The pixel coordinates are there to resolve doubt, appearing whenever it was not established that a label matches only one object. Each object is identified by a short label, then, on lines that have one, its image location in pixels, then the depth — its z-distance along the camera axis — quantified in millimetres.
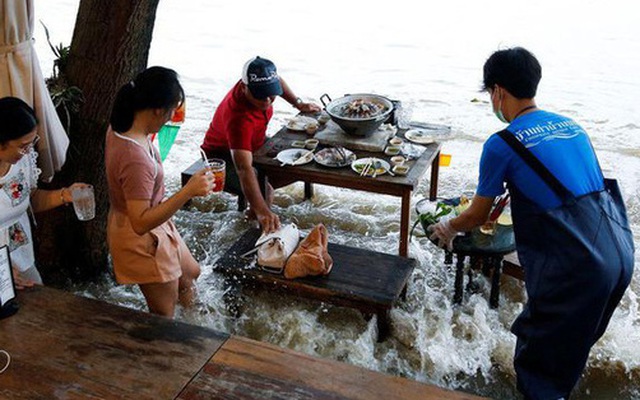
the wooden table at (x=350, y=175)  4562
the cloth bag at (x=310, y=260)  3957
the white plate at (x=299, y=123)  5512
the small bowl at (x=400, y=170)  4621
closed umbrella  3254
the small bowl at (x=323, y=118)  5676
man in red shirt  4527
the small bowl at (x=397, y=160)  4791
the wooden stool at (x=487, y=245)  4055
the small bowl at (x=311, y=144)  5113
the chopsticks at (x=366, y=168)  4621
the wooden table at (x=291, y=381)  2559
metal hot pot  5016
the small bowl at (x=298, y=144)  5191
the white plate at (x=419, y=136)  5199
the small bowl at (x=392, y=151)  4961
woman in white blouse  2869
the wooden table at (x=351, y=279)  3846
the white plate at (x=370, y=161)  4648
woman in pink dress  3000
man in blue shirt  2900
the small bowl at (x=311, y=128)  5418
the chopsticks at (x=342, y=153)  4816
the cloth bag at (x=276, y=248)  4023
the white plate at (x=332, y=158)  4785
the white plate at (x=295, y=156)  4867
